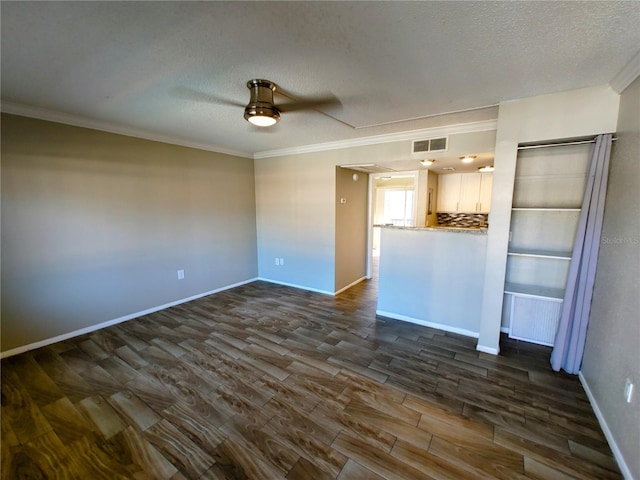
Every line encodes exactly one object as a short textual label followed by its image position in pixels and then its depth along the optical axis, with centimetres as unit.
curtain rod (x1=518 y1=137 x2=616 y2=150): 220
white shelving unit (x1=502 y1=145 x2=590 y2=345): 262
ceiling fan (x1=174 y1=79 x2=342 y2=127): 202
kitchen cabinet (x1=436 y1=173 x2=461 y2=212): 557
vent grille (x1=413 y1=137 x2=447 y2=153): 322
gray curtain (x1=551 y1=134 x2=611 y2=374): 208
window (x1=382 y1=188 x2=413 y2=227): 731
